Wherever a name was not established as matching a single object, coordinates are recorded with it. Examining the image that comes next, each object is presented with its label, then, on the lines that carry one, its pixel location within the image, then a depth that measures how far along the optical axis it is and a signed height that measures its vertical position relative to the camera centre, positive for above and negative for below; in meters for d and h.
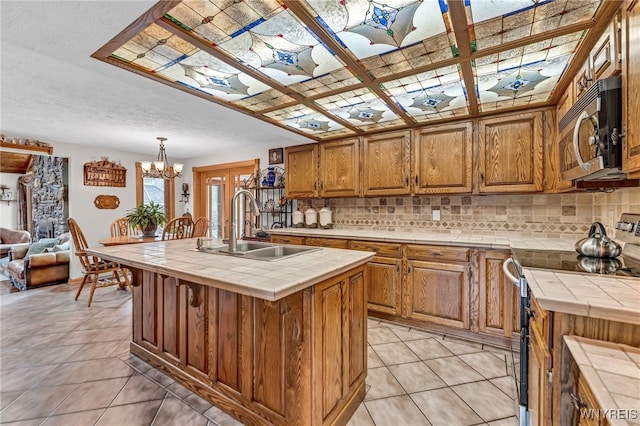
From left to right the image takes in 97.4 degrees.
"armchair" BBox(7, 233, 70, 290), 4.11 -0.83
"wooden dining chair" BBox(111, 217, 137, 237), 4.33 -0.27
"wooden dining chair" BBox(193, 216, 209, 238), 4.03 -0.26
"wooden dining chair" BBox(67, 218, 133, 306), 3.46 -0.69
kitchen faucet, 1.88 -0.11
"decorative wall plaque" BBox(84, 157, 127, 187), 4.61 +0.64
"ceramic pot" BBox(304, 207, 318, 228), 3.96 -0.13
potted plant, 3.86 -0.11
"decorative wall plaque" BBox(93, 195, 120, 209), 4.73 +0.16
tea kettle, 1.58 -0.23
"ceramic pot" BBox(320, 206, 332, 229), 3.84 -0.13
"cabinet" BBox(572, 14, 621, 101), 1.32 +0.78
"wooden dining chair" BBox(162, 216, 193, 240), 3.88 -0.28
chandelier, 3.94 +0.61
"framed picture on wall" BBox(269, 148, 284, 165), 4.33 +0.83
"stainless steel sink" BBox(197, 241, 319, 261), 1.96 -0.29
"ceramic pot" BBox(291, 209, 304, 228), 4.07 -0.15
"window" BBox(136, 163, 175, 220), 5.54 +0.35
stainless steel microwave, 1.24 +0.35
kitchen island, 1.30 -0.67
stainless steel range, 1.36 -0.31
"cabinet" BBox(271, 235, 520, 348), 2.37 -0.76
